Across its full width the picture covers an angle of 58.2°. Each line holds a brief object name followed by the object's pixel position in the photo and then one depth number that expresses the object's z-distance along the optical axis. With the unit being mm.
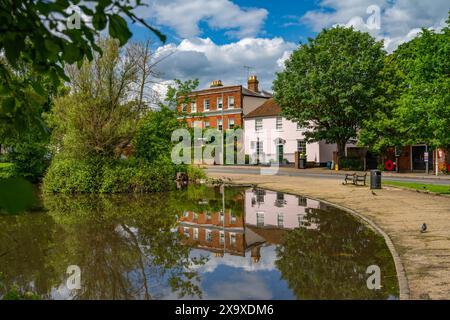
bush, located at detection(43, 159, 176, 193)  23609
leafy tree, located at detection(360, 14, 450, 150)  18375
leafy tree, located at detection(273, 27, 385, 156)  36031
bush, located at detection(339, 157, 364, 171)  39531
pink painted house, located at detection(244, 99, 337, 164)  48188
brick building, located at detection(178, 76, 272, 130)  57594
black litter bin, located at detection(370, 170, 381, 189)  22664
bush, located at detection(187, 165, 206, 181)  30984
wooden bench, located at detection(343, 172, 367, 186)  25184
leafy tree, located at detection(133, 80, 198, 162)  25297
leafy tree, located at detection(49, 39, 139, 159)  23344
